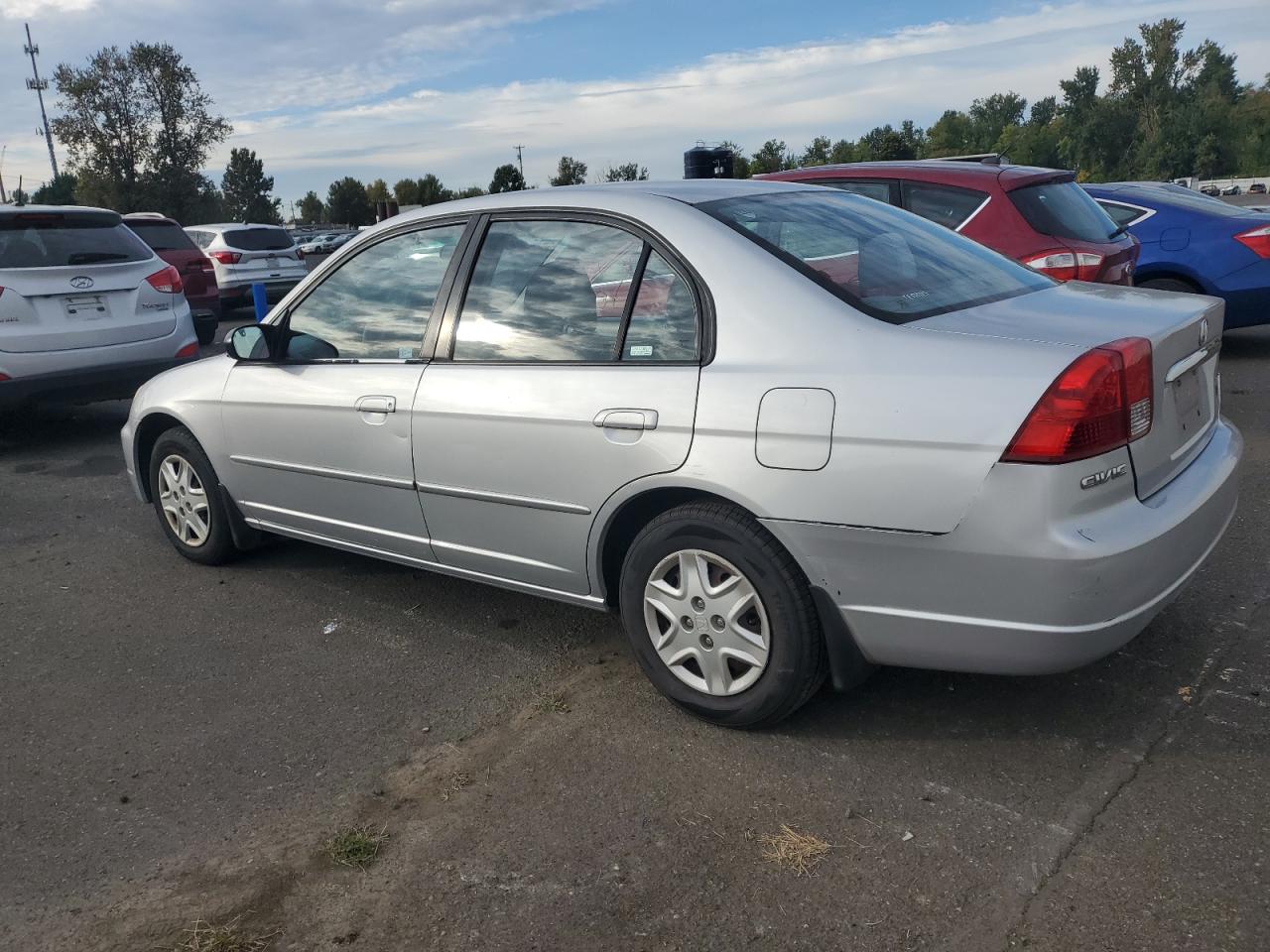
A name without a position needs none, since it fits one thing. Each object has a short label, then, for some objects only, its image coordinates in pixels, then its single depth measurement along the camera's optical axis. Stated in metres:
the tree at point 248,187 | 77.75
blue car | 8.32
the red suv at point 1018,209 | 6.82
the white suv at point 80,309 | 7.26
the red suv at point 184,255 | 13.97
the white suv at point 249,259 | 17.58
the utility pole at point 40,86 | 53.22
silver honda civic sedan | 2.73
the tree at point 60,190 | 58.56
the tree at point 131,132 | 52.44
